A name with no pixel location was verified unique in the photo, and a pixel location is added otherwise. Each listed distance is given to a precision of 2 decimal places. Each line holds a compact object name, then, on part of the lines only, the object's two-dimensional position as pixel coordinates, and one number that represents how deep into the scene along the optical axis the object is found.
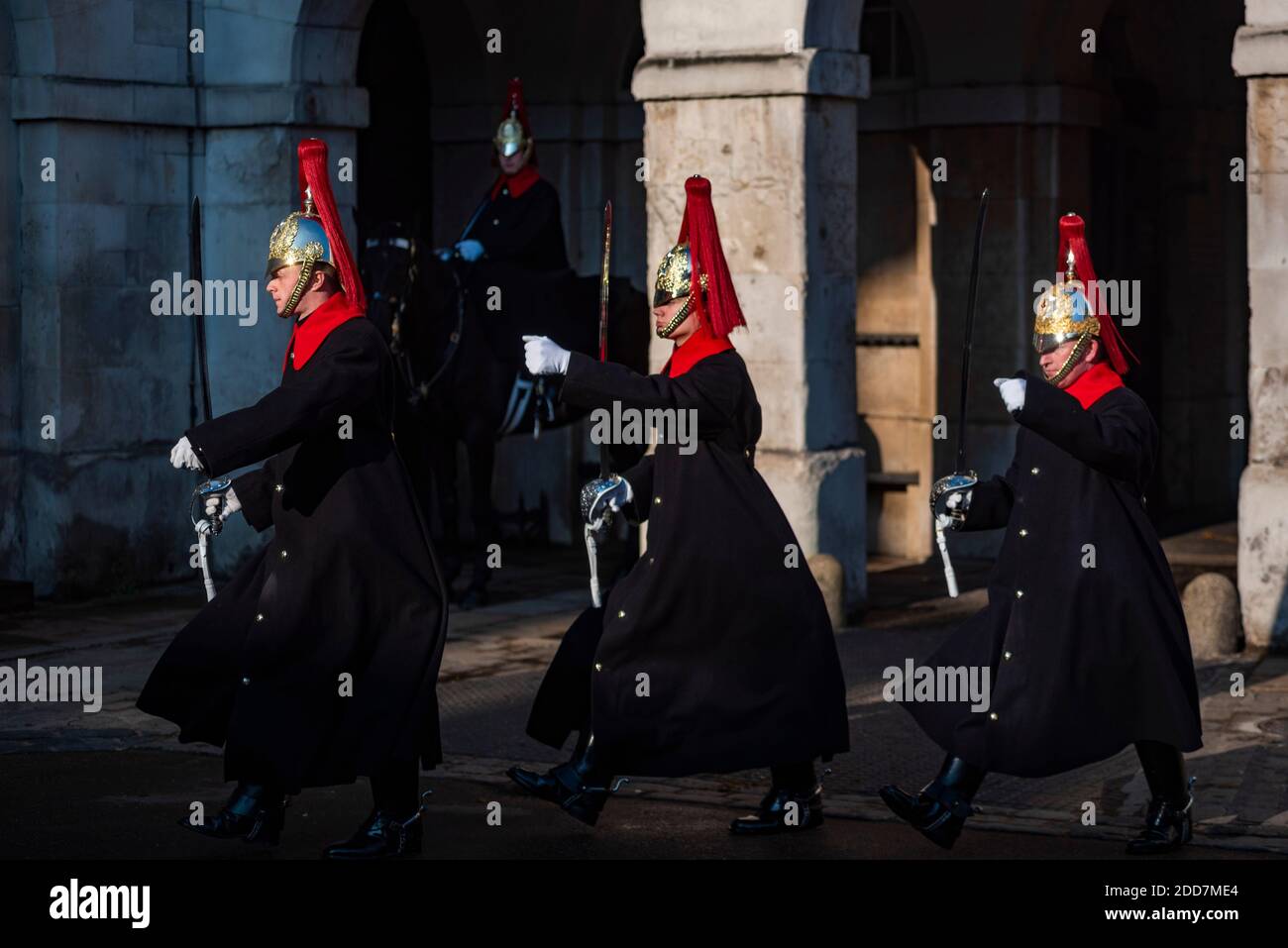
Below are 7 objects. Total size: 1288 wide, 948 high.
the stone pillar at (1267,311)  11.29
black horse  12.85
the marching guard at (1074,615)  7.27
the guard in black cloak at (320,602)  7.14
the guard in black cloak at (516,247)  13.51
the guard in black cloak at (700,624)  7.52
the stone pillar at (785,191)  12.17
